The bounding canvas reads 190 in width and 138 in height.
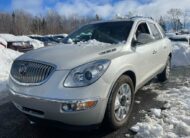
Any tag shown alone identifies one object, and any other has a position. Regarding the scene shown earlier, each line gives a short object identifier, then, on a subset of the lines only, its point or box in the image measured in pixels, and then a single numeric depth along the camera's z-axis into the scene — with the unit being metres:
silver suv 1.84
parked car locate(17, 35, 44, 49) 11.06
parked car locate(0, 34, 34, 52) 9.63
